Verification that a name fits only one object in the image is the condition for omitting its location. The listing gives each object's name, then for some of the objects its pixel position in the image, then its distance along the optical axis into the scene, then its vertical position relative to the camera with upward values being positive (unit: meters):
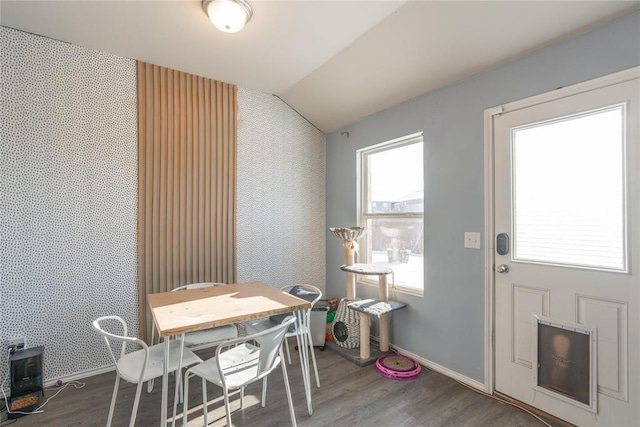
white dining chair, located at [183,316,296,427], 1.54 -0.85
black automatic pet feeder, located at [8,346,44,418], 2.06 -1.13
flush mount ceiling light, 1.98 +1.32
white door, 1.71 -0.25
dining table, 1.59 -0.58
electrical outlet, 2.21 -0.92
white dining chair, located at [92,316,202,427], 1.63 -0.87
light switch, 2.37 -0.21
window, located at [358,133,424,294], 2.91 +0.05
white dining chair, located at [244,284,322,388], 2.32 -0.86
